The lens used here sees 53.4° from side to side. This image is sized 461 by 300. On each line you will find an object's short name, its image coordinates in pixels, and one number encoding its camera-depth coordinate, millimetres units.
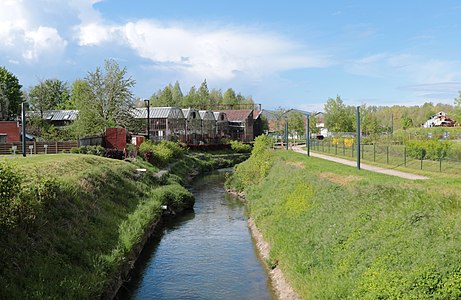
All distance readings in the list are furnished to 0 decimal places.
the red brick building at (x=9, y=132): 51469
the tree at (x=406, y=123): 121550
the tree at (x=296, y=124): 116188
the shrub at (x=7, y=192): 13531
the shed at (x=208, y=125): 99000
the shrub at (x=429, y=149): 35006
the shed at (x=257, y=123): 120762
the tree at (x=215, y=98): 142625
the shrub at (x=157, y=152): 49156
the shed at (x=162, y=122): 81969
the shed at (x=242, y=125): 114619
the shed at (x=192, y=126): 89750
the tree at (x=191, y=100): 136125
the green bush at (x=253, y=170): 41750
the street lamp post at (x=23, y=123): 32094
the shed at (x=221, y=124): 109188
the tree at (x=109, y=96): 65312
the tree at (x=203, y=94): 141762
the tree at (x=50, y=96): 101062
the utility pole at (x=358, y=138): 29355
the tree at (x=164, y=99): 135500
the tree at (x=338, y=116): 94500
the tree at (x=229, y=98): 149125
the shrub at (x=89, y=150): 40591
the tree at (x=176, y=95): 142375
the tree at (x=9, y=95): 85250
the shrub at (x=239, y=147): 87731
